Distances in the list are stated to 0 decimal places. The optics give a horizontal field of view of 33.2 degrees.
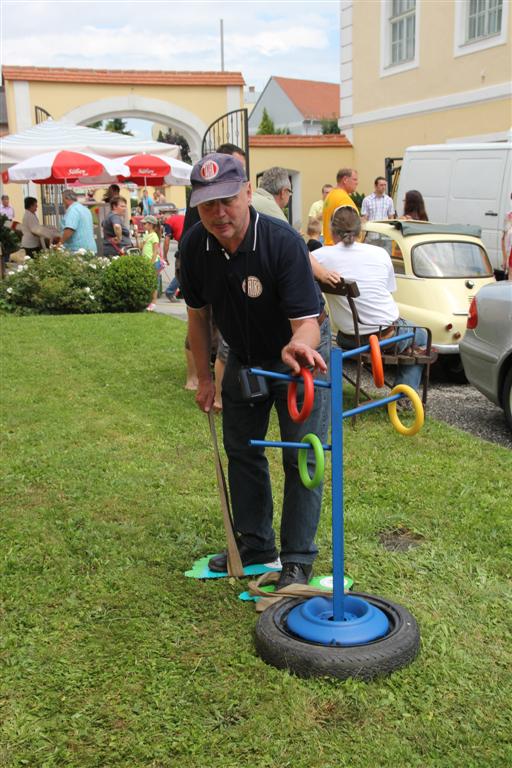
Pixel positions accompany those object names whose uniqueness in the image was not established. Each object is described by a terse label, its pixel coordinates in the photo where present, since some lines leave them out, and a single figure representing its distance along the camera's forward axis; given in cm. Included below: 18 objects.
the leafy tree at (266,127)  5391
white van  1321
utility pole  7350
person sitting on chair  672
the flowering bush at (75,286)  1280
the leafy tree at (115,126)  6312
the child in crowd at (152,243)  1531
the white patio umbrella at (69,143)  1455
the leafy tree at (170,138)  5103
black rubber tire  294
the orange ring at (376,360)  293
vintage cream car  834
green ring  282
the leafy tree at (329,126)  5016
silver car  641
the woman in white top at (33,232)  1599
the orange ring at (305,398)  279
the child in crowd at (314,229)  1135
